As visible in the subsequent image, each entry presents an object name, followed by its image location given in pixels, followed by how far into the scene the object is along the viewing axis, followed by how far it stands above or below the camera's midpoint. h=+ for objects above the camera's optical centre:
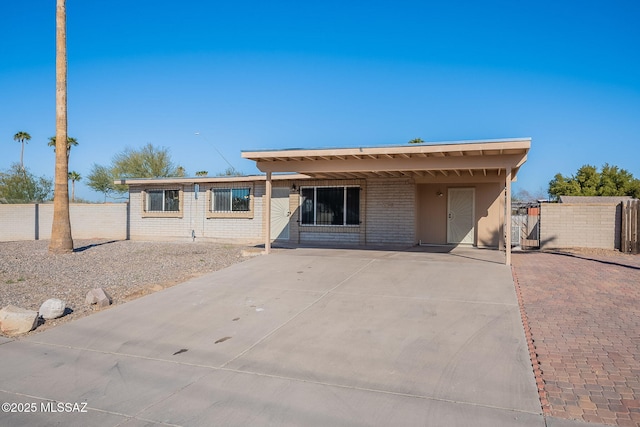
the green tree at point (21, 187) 30.70 +1.27
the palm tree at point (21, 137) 48.34 +7.32
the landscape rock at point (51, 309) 7.50 -1.71
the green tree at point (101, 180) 38.59 +2.23
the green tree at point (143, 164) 35.88 +3.40
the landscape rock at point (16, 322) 6.84 -1.75
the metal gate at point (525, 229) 18.19 -0.73
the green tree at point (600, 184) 37.03 +2.47
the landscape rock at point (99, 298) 8.27 -1.67
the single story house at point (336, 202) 12.76 +0.29
